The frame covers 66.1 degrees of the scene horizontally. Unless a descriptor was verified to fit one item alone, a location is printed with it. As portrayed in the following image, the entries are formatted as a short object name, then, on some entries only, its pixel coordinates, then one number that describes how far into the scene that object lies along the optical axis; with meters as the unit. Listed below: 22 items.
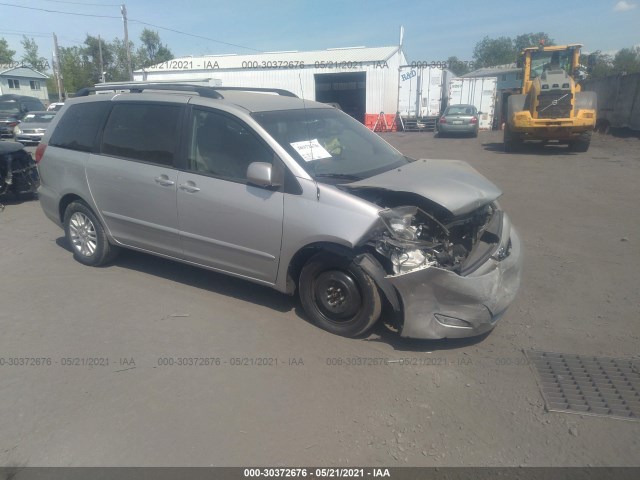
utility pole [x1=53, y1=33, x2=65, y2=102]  46.19
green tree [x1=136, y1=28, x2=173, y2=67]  78.38
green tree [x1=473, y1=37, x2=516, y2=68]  114.91
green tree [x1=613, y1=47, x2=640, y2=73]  63.66
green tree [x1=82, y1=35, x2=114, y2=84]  67.38
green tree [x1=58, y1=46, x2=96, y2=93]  60.20
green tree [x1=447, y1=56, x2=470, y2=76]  106.25
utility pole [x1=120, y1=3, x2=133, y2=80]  34.22
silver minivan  3.69
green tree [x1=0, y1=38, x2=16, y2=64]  81.81
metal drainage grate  3.15
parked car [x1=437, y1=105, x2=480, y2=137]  23.41
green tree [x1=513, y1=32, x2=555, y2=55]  110.62
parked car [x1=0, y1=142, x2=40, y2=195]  8.88
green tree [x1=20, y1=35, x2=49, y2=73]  85.44
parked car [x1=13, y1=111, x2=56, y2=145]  19.47
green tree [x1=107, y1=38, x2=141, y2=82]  63.75
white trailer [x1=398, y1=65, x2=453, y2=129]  28.29
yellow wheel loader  14.68
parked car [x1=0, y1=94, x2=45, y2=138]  20.89
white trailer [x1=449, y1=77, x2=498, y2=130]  27.81
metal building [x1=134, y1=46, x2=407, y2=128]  30.50
